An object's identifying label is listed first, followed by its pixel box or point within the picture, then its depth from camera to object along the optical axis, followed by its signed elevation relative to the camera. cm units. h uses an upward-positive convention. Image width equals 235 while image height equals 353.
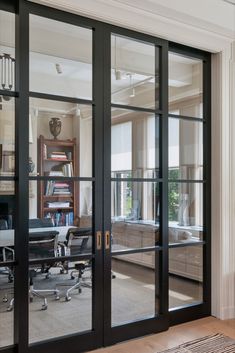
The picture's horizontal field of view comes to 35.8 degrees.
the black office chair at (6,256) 271 -57
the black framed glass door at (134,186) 320 -5
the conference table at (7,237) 273 -42
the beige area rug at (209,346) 304 -142
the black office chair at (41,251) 284 -55
